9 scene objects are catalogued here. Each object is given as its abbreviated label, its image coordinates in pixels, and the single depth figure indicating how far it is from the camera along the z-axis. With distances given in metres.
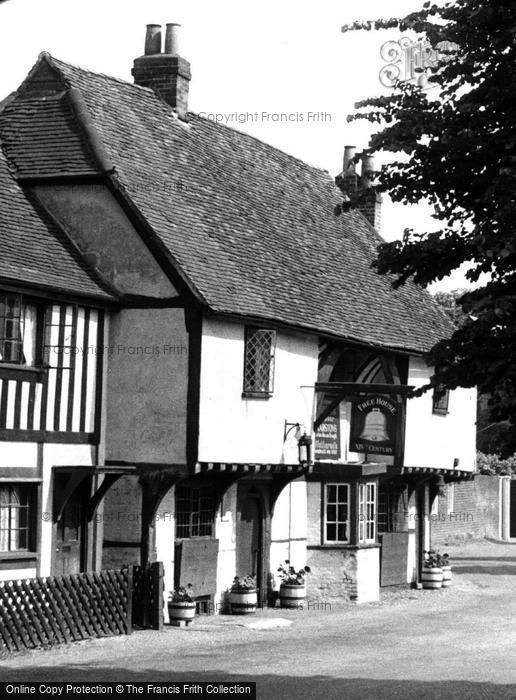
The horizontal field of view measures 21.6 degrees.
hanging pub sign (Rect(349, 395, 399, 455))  25.67
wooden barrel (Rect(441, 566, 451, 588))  31.47
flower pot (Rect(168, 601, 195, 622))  22.22
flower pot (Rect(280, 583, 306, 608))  26.06
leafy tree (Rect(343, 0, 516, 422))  14.11
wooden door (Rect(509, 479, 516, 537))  47.06
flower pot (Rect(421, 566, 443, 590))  31.09
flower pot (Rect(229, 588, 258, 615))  24.19
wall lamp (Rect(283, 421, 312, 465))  24.62
